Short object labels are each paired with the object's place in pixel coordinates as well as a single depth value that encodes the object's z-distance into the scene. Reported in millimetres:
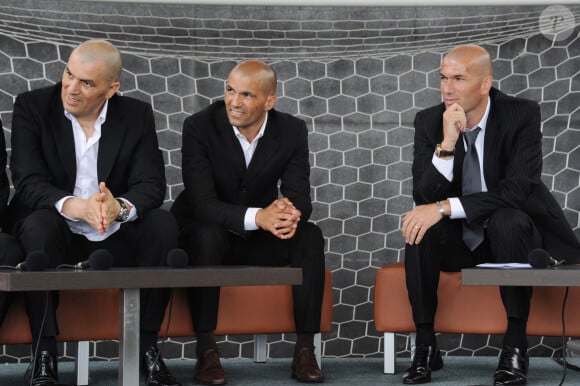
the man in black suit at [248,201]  4514
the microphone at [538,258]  3821
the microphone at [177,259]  3875
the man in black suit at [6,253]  4122
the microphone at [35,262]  3517
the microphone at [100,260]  3641
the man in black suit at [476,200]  4398
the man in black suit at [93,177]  4300
